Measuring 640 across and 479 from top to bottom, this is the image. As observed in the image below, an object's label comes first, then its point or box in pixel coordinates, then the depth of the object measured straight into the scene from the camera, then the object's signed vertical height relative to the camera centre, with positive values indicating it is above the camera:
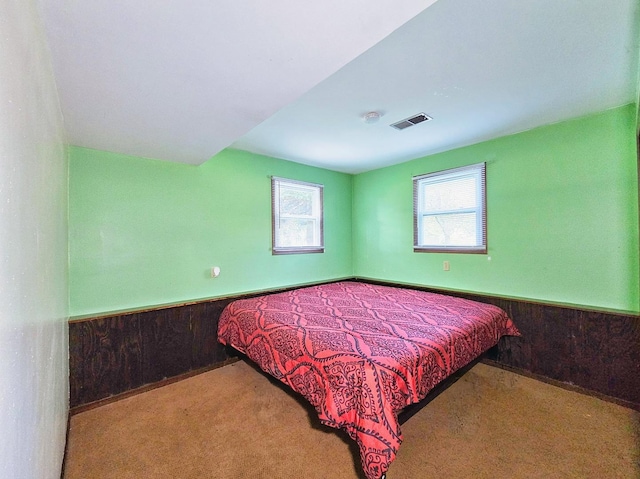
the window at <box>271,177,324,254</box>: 3.53 +0.30
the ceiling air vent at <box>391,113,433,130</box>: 2.37 +1.04
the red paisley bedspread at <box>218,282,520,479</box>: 1.40 -0.72
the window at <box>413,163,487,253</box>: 3.04 +0.31
